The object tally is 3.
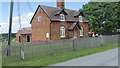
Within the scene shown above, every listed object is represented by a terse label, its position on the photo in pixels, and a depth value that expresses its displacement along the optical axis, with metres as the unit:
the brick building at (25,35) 38.22
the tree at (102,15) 42.95
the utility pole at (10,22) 12.80
